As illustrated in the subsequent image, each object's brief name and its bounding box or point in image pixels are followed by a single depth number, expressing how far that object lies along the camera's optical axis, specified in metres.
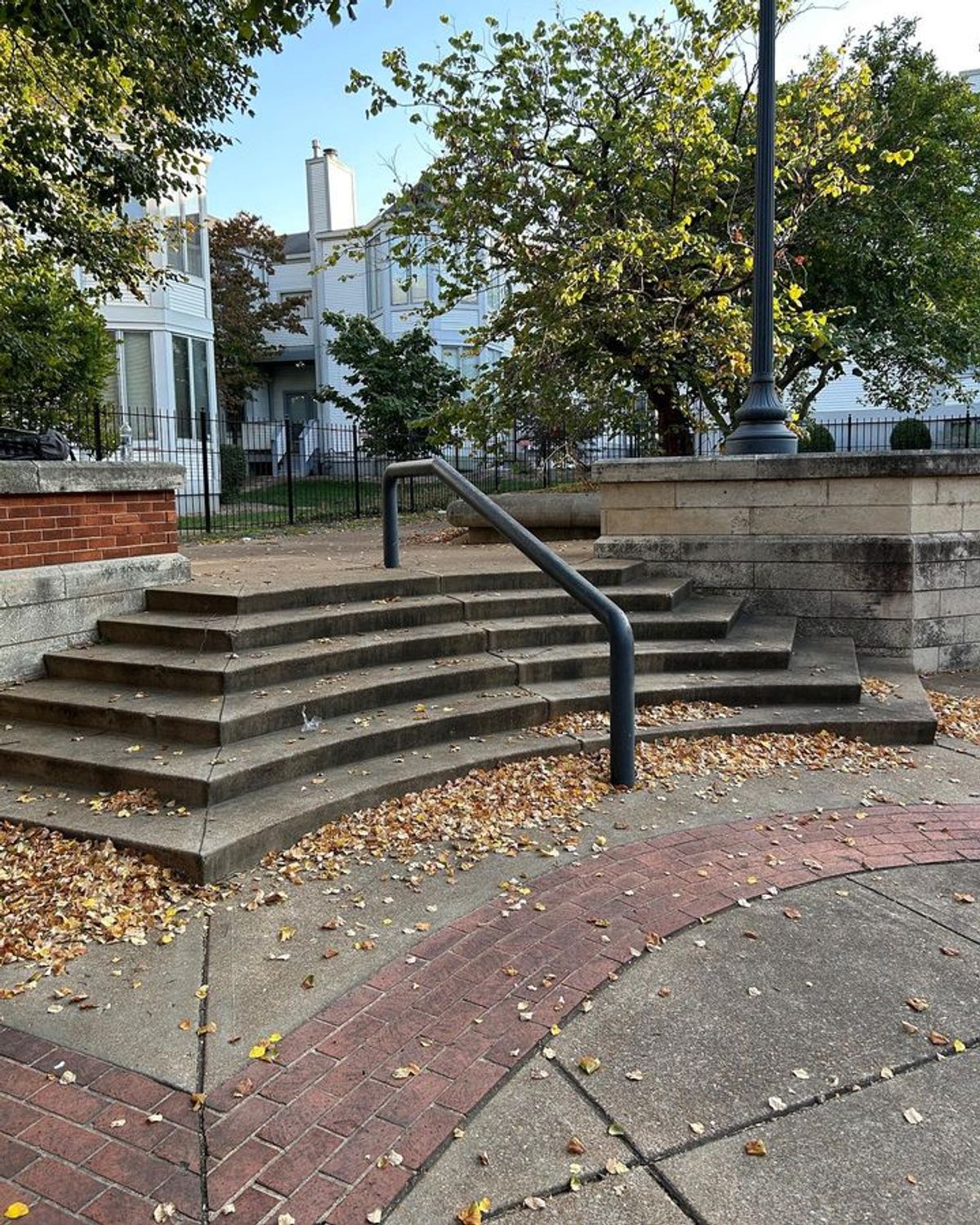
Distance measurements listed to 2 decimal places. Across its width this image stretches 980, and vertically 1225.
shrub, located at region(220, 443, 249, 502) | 21.08
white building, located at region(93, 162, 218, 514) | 20.38
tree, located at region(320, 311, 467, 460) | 19.83
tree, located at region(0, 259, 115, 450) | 11.08
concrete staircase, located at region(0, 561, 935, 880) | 3.86
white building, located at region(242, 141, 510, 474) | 27.36
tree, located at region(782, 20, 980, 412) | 13.81
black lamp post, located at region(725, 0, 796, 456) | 6.78
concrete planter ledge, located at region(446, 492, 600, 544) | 9.77
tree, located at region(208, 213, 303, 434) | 28.09
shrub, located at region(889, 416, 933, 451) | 19.52
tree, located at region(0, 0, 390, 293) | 8.32
